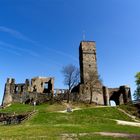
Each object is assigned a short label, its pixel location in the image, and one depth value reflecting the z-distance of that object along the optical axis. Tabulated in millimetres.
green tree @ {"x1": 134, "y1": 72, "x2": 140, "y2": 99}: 46513
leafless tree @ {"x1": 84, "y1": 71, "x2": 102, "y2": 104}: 45054
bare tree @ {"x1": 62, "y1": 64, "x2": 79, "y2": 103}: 42892
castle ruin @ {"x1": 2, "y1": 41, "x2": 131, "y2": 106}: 41970
